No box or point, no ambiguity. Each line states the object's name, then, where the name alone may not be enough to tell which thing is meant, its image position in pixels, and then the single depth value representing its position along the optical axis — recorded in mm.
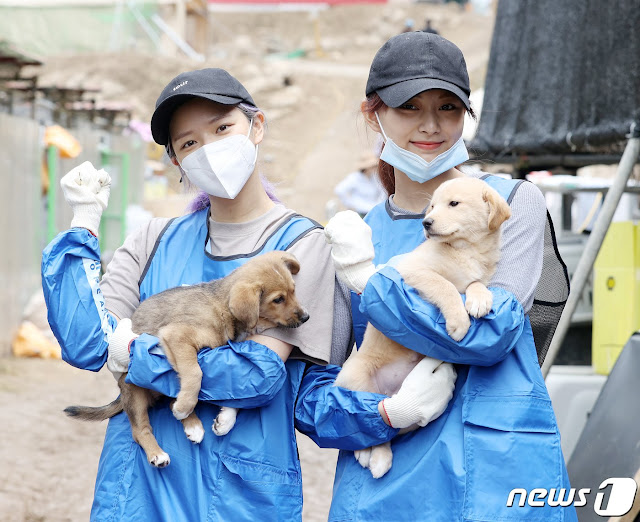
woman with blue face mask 2838
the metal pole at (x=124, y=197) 17812
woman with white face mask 3086
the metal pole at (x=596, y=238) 5250
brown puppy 3283
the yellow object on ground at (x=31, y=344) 11984
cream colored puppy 3125
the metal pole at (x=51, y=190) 13469
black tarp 5871
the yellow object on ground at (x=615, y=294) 5910
